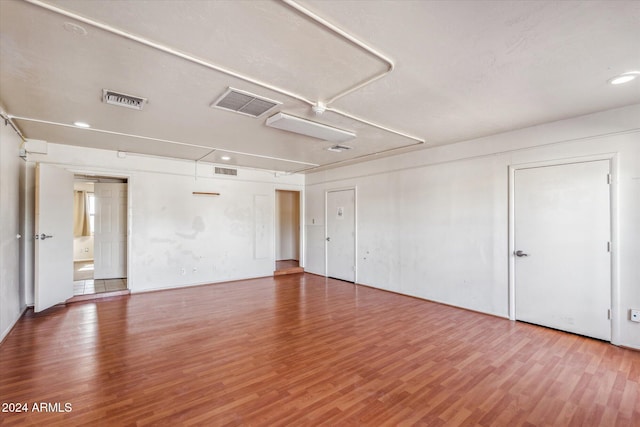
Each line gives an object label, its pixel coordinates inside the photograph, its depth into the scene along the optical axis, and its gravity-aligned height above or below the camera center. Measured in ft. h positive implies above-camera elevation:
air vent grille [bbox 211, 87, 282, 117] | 8.99 +3.79
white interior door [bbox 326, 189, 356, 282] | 20.80 -1.41
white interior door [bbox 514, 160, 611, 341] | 10.74 -1.28
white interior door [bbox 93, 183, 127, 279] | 20.42 -1.03
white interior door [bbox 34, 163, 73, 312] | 13.73 -0.99
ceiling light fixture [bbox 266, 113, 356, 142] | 10.76 +3.59
